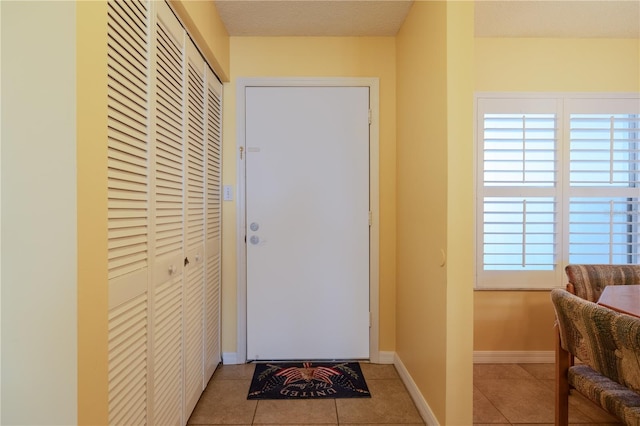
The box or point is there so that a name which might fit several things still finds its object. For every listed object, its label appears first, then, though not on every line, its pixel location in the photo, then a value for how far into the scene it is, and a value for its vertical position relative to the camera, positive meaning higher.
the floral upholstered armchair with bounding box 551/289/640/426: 0.93 -0.51
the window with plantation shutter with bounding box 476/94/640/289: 2.23 +0.18
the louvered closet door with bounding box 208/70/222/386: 1.96 -0.12
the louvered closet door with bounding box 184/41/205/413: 1.63 -0.12
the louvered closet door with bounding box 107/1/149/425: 0.96 +0.00
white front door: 2.26 -0.10
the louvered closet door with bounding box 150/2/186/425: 1.28 -0.07
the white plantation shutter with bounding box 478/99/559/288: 2.22 +0.18
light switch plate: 2.26 +0.11
